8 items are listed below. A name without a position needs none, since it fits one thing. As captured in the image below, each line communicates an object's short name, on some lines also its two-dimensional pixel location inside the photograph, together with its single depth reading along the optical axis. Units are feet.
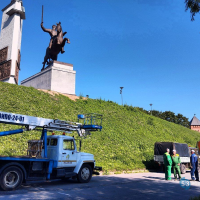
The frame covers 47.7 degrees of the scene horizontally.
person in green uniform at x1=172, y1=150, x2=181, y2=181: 40.76
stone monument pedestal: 89.40
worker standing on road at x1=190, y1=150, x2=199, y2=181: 40.91
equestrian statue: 94.68
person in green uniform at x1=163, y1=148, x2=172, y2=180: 40.14
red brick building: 279.49
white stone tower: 82.48
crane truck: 26.45
